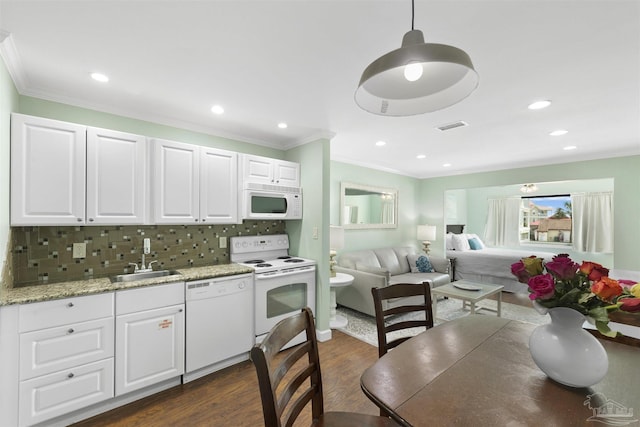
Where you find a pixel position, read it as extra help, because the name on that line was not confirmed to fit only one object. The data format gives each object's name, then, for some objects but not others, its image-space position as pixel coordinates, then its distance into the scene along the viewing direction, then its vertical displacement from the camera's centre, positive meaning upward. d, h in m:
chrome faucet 2.58 -0.47
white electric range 2.84 -0.69
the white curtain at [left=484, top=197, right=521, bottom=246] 7.57 -0.22
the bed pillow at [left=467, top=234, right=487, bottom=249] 7.18 -0.68
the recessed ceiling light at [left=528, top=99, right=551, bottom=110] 2.38 +0.99
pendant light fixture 0.87 +0.52
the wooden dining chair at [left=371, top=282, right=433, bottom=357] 1.59 -0.58
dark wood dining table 0.89 -0.66
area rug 3.43 -1.52
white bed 5.46 -1.08
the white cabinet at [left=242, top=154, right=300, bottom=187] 3.06 +0.52
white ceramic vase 1.00 -0.52
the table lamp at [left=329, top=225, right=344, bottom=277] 3.70 -0.30
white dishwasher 2.40 -1.02
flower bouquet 0.95 -0.28
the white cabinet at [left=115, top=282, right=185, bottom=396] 2.07 -0.97
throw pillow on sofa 4.86 -0.89
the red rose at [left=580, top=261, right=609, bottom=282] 0.99 -0.20
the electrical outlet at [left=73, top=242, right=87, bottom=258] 2.32 -0.31
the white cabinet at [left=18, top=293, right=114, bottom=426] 1.75 -0.97
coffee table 3.43 -1.02
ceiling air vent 2.92 +0.98
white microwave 3.04 +0.15
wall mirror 4.64 +0.16
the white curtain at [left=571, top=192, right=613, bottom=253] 6.04 -0.15
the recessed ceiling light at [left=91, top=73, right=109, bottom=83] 1.95 +1.00
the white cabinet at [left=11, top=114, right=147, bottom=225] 1.93 +0.31
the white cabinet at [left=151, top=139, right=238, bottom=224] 2.51 +0.30
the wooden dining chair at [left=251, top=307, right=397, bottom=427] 0.88 -0.62
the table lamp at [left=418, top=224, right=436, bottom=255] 5.73 -0.41
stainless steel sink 2.44 -0.57
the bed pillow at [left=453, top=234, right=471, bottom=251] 6.76 -0.70
